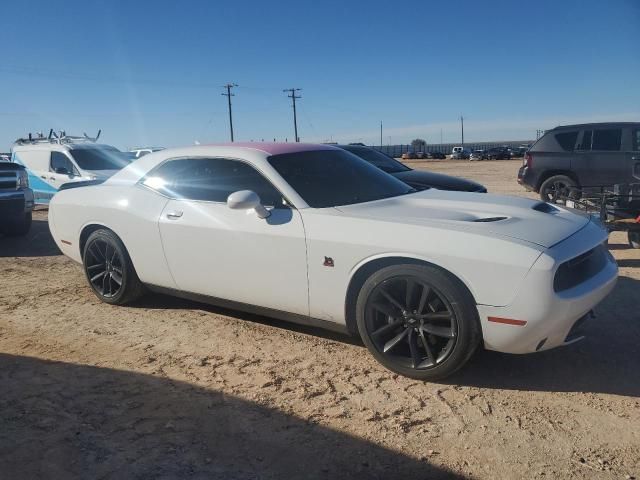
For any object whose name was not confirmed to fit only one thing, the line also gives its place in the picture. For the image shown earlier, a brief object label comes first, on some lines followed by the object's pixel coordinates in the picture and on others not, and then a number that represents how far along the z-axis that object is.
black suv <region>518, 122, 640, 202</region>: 10.20
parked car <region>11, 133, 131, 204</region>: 11.26
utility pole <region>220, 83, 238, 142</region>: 60.53
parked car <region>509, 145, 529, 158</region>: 59.62
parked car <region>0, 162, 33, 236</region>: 8.62
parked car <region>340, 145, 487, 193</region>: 8.26
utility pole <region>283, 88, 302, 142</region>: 69.94
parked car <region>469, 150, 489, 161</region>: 59.35
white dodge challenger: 3.09
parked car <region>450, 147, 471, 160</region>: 64.25
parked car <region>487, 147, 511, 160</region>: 57.75
